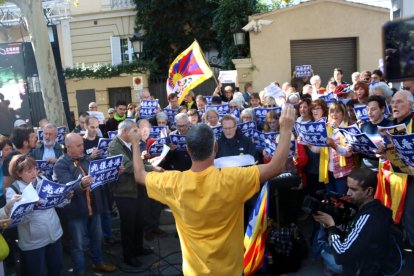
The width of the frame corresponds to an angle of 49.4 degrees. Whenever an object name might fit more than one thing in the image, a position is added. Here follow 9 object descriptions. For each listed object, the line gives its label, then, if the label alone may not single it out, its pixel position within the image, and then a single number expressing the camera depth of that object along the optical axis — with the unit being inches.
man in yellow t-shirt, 115.0
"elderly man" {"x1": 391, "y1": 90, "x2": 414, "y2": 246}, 187.8
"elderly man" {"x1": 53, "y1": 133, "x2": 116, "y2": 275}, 204.1
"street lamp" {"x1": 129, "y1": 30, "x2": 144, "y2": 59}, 692.1
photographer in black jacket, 130.6
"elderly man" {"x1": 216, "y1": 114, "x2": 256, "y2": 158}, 247.9
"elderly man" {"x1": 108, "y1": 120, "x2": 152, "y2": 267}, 225.5
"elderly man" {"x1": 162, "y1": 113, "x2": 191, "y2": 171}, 271.8
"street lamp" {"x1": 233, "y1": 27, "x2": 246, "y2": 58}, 631.8
